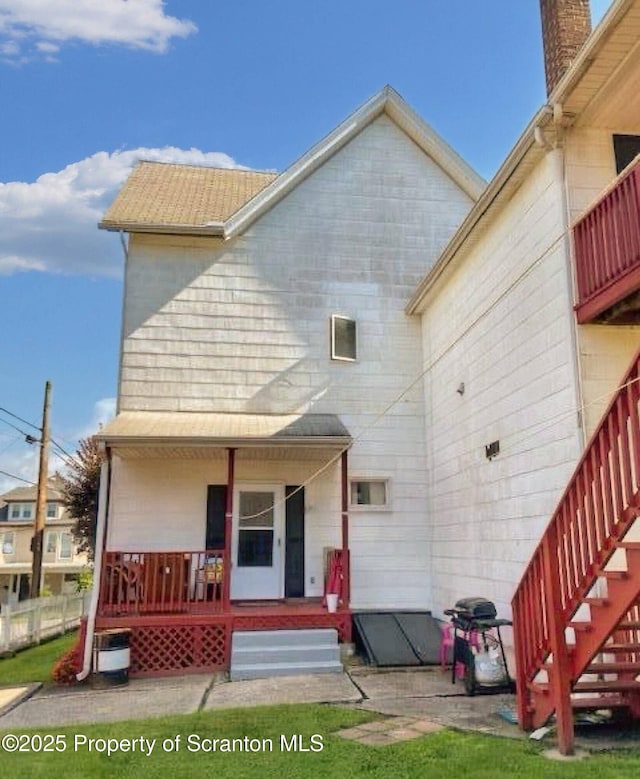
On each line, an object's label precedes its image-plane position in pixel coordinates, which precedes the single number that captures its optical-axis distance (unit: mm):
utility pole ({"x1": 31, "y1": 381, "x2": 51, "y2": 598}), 17344
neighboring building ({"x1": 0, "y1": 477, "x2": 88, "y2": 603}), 43781
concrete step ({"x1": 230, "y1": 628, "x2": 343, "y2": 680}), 8531
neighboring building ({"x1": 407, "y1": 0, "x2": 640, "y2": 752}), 4934
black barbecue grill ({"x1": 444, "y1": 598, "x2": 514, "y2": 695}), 6961
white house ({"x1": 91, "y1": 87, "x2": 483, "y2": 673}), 10320
